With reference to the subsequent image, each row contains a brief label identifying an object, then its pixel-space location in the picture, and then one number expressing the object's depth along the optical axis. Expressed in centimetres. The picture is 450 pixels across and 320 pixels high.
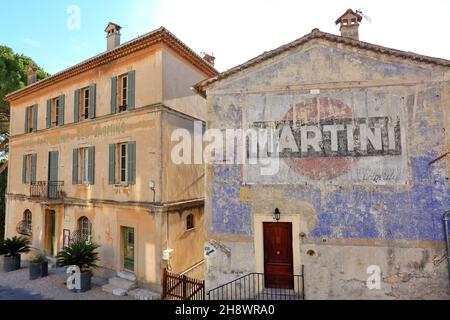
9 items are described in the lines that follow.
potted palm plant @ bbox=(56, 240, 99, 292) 1030
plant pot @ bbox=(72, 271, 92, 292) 1027
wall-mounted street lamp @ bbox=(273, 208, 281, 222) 835
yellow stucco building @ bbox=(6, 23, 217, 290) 1059
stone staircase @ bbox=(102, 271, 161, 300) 961
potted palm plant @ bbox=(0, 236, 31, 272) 1320
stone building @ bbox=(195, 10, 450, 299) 768
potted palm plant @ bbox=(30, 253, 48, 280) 1180
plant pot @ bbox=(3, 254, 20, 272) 1318
